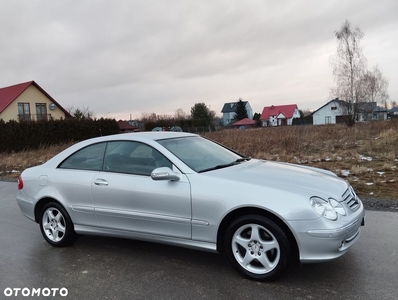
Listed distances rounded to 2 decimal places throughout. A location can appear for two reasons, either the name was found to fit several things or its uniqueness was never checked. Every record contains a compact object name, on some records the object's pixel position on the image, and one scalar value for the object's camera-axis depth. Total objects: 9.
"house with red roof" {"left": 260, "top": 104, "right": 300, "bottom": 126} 90.62
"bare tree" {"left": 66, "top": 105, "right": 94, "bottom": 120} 49.97
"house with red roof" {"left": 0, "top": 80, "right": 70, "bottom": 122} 38.81
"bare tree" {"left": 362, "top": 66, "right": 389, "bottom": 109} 37.47
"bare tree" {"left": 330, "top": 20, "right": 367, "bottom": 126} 34.69
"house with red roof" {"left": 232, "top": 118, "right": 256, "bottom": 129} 84.25
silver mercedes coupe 3.41
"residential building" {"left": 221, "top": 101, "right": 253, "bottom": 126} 114.69
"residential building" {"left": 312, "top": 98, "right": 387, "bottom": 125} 34.56
